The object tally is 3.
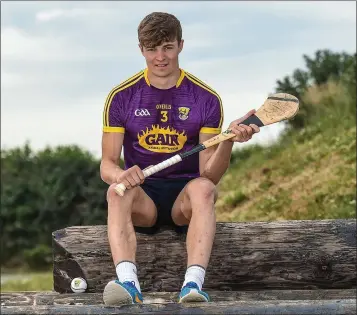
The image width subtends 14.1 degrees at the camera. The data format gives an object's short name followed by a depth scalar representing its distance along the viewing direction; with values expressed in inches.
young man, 284.4
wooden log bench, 327.5
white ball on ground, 333.3
